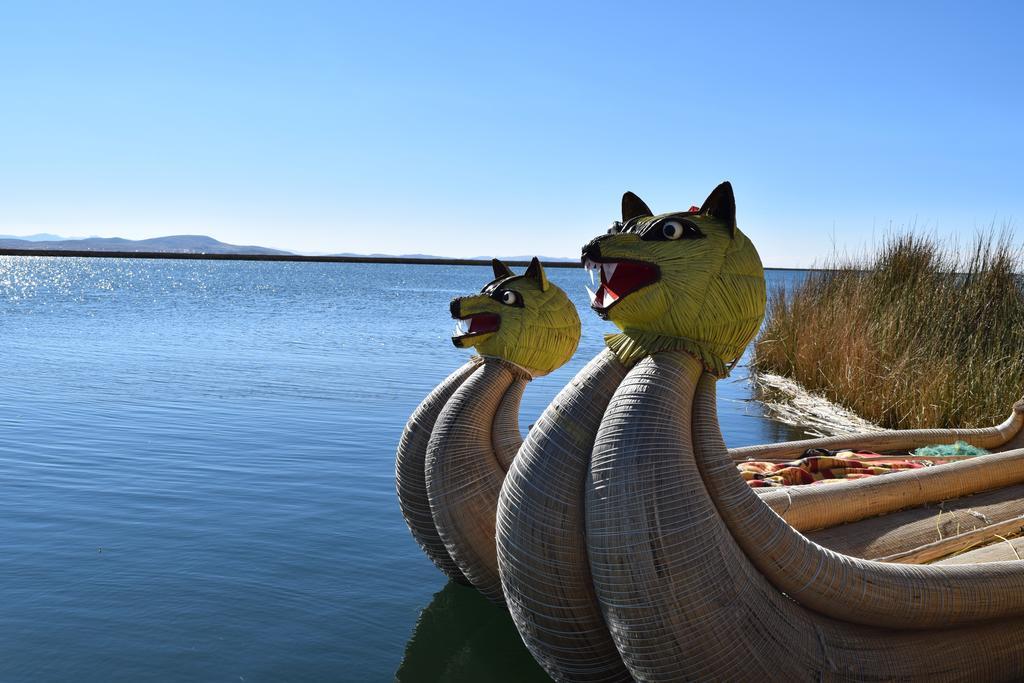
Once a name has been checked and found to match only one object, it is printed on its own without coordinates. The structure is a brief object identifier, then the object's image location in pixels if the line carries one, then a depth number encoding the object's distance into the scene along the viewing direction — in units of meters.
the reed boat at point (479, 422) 3.87
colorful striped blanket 4.57
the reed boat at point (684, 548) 2.38
